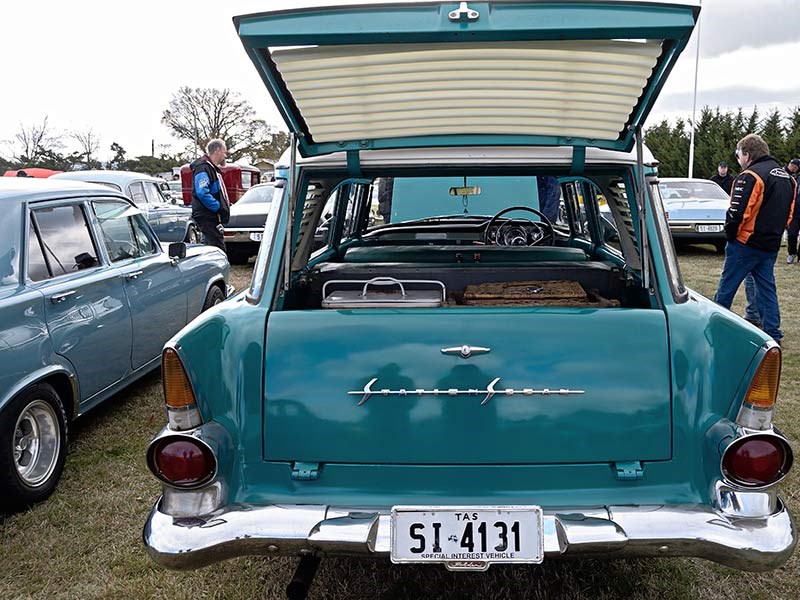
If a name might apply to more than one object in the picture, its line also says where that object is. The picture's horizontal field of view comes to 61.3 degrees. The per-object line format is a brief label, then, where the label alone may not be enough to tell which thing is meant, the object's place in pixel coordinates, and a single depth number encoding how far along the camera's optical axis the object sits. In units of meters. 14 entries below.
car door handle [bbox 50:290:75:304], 3.69
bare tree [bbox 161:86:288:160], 48.56
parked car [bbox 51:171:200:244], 11.92
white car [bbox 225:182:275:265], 11.73
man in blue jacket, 8.21
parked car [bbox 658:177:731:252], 12.95
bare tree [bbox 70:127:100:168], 47.16
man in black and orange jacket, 6.30
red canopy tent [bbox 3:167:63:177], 17.59
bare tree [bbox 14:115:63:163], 41.69
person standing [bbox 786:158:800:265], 11.49
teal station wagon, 2.18
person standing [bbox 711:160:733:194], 16.67
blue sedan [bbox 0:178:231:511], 3.40
